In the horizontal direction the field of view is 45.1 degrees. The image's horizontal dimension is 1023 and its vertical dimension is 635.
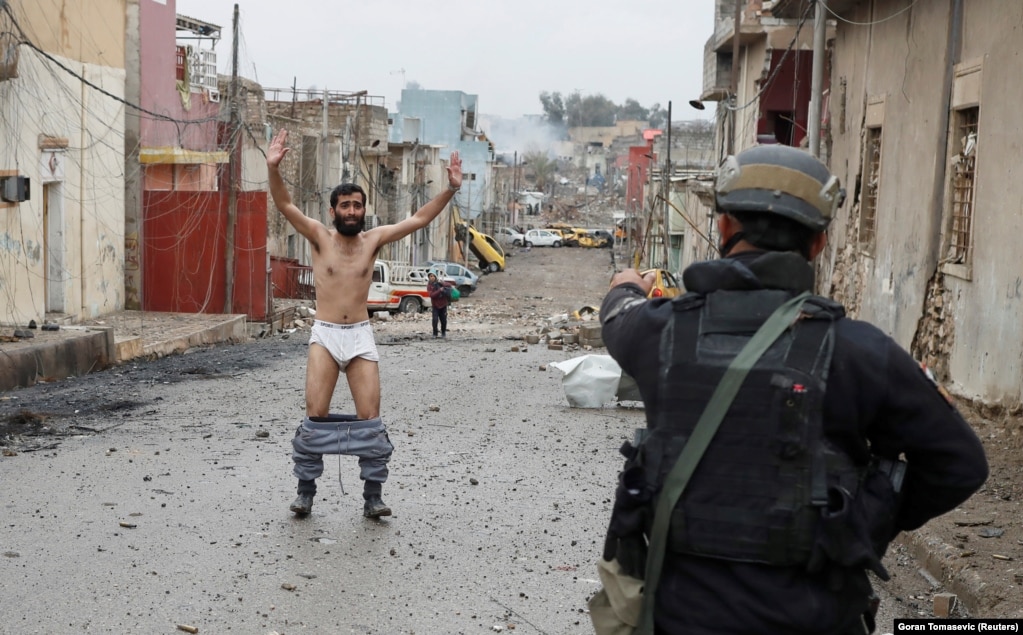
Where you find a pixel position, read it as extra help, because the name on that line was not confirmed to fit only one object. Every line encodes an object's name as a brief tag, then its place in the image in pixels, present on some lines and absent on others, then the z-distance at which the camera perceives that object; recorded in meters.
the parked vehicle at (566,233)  86.62
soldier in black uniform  2.66
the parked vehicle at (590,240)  84.94
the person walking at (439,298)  27.16
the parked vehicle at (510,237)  86.31
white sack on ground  12.51
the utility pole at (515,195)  101.56
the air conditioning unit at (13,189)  18.45
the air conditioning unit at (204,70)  32.78
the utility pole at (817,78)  16.16
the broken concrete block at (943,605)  5.94
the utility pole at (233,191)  25.67
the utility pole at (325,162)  42.09
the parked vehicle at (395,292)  40.38
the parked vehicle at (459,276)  51.64
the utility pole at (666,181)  30.31
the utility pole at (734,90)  26.83
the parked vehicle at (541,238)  85.94
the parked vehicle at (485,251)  67.38
